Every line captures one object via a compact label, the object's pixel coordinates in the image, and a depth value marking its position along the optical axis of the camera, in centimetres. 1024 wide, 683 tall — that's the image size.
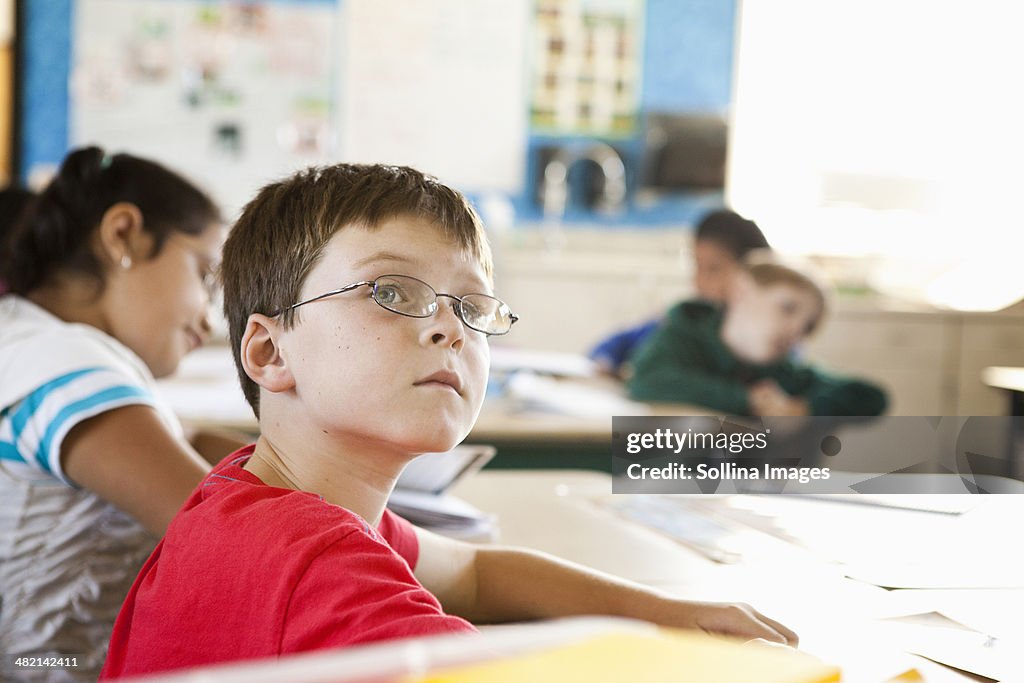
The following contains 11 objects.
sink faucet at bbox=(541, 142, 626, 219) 574
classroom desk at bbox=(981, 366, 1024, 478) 265
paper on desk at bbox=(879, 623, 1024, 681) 84
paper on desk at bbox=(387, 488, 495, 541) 132
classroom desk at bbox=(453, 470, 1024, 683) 91
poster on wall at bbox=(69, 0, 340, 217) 550
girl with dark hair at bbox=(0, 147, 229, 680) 114
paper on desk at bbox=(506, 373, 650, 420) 243
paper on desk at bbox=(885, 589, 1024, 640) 97
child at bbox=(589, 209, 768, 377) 349
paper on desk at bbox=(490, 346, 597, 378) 256
